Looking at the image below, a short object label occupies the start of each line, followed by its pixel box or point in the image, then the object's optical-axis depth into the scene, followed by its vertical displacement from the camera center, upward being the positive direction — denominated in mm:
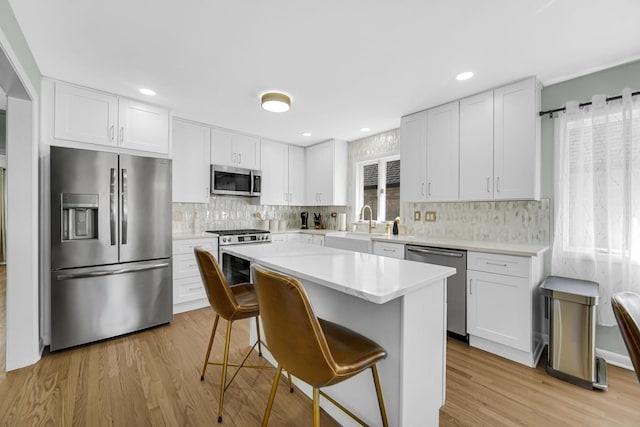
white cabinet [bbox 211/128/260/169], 3891 +943
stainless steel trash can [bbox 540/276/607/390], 1933 -895
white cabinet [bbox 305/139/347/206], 4477 +655
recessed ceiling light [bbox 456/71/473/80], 2348 +1204
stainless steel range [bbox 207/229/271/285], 3420 -626
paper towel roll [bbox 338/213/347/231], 4574 -158
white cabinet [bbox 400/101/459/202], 2939 +672
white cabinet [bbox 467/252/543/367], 2217 -792
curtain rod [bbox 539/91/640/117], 2073 +911
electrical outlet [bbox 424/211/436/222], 3454 -38
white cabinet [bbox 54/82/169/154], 2521 +924
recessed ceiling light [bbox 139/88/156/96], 2696 +1203
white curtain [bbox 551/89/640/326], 2066 +139
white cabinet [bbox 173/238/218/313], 3262 -775
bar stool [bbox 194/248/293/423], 1607 -521
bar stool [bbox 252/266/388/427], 990 -513
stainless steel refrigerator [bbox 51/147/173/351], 2365 -315
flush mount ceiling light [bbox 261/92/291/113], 2676 +1090
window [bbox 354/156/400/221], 4031 +403
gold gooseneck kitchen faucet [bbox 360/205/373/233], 3917 -135
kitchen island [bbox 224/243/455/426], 1236 -559
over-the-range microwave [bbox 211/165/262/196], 3857 +464
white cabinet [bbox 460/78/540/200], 2428 +667
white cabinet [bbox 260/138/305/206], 4473 +667
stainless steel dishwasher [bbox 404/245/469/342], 2553 -720
